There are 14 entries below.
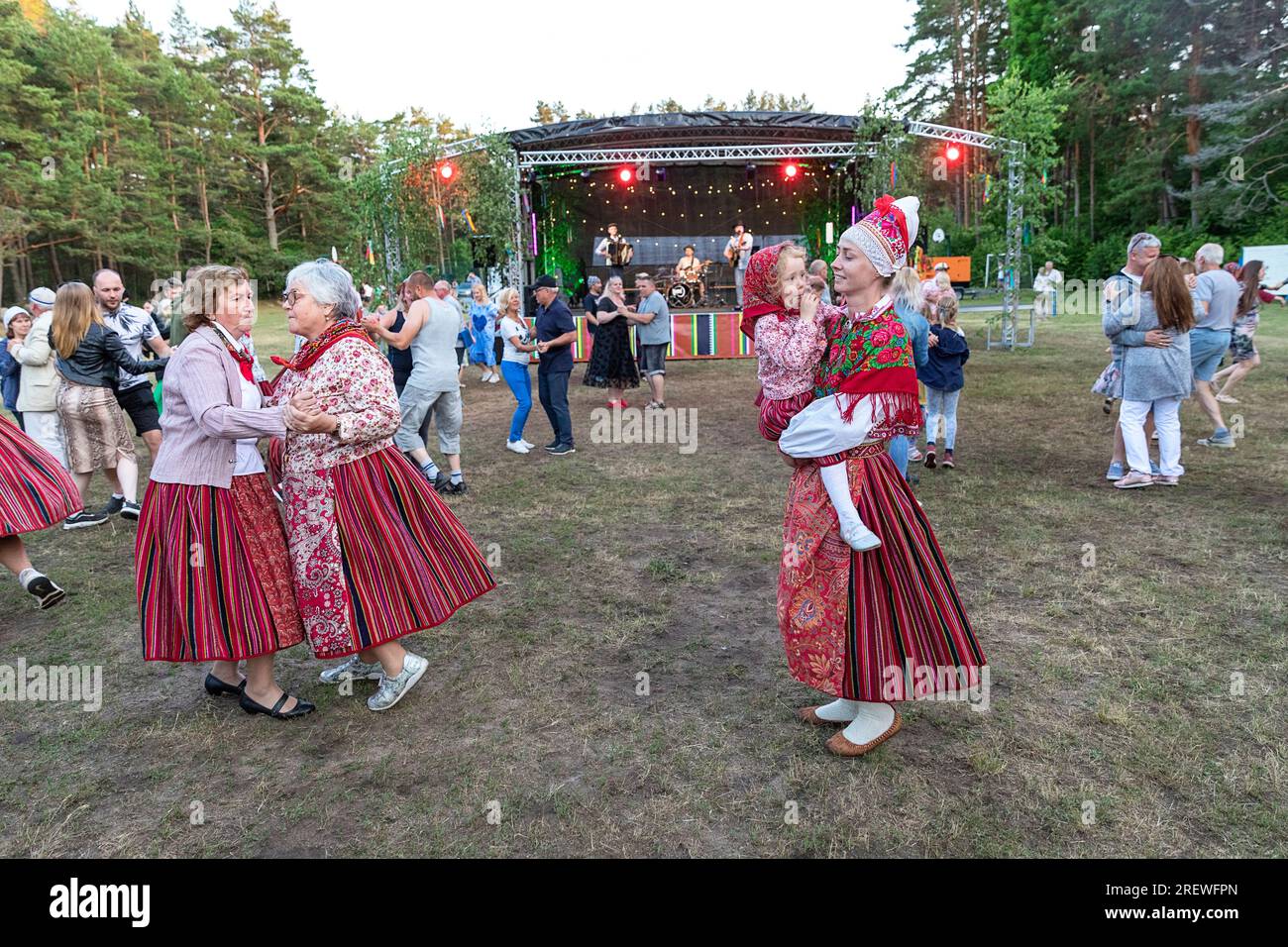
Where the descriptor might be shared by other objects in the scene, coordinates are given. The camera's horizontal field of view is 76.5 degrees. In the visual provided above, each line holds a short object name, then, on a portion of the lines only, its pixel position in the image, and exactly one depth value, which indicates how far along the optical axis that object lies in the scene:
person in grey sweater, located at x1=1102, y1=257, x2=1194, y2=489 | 5.75
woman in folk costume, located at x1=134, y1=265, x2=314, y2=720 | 2.92
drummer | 21.02
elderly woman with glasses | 2.93
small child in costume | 2.65
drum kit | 20.36
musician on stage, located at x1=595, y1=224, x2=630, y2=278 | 20.80
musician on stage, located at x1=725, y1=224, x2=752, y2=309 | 19.42
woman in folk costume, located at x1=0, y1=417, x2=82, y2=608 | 4.19
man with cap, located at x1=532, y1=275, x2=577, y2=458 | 7.92
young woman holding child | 2.63
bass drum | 20.33
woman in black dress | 10.26
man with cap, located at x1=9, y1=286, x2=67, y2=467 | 5.70
